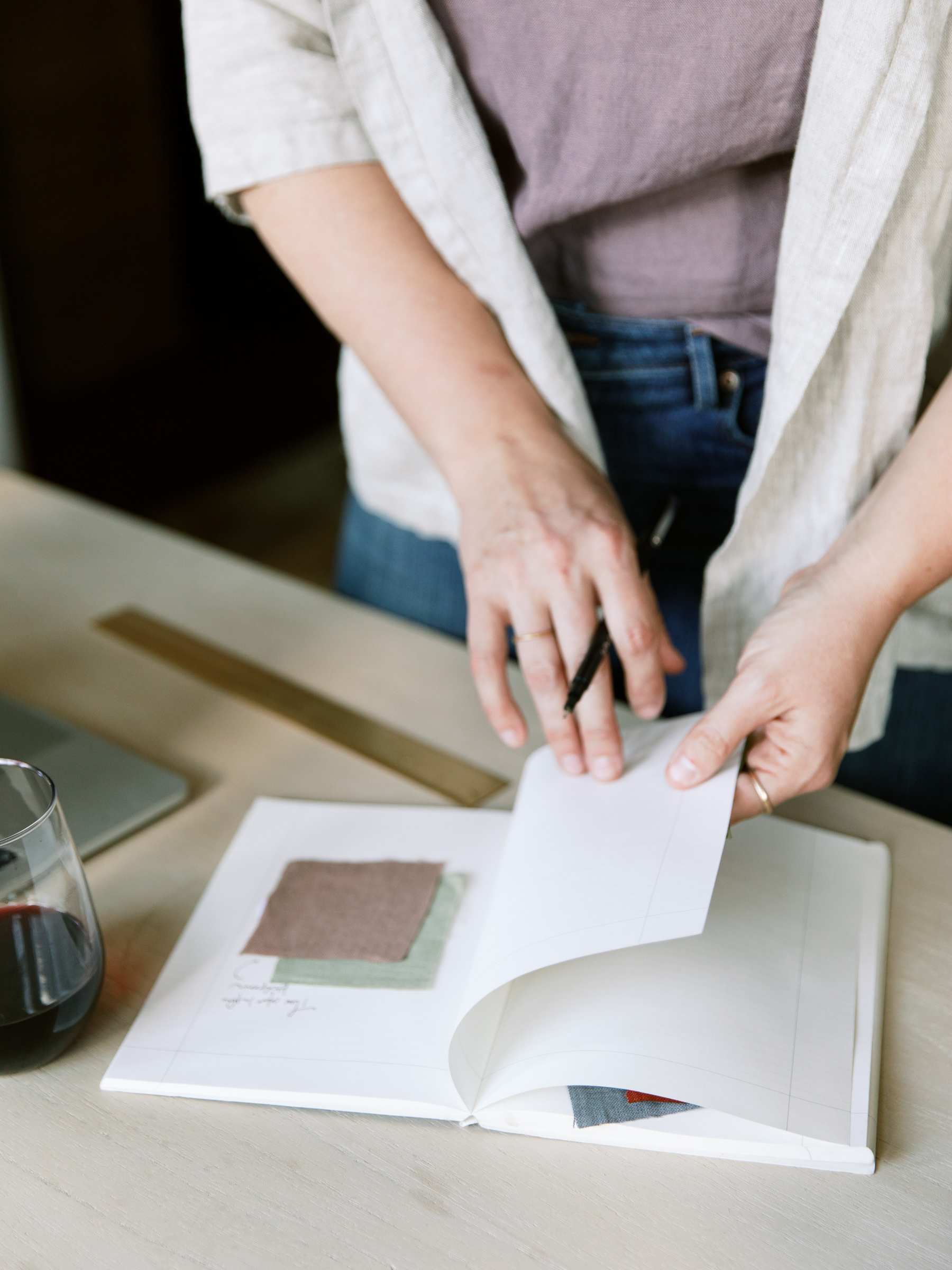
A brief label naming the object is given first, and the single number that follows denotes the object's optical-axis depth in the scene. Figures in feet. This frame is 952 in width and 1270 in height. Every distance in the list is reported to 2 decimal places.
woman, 2.20
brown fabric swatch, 2.07
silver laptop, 2.41
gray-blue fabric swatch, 1.72
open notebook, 1.73
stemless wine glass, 1.69
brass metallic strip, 2.57
